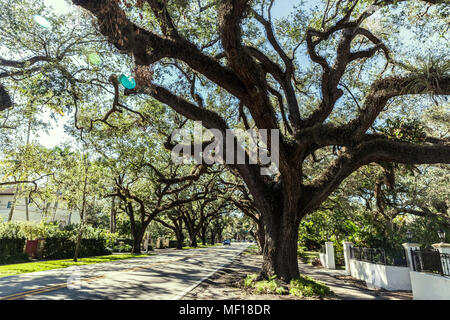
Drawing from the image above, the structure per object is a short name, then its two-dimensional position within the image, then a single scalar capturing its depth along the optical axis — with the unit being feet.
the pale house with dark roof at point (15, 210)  126.82
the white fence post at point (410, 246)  29.96
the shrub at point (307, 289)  25.89
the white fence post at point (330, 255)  55.42
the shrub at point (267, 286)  26.68
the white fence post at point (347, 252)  47.24
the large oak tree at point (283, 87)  19.81
